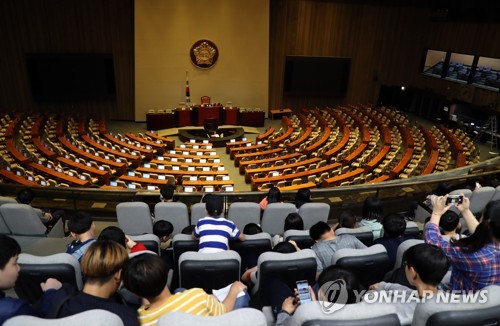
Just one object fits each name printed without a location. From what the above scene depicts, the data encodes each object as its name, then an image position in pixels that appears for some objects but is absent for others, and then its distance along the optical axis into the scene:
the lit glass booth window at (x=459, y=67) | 17.11
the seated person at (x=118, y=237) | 2.80
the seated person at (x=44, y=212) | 4.84
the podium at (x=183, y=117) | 16.72
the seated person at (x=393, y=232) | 3.35
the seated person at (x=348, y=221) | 4.11
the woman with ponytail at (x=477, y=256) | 2.31
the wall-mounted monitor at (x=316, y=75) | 18.67
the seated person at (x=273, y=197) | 5.31
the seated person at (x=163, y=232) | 3.73
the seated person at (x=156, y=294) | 1.95
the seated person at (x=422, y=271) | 2.08
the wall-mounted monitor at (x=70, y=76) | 16.11
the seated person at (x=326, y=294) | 2.15
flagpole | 17.51
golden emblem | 17.39
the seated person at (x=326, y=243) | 3.07
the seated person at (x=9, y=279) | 1.83
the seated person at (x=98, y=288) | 1.88
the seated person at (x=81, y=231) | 2.95
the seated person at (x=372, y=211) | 4.42
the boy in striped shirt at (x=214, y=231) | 3.28
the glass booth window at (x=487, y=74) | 15.74
